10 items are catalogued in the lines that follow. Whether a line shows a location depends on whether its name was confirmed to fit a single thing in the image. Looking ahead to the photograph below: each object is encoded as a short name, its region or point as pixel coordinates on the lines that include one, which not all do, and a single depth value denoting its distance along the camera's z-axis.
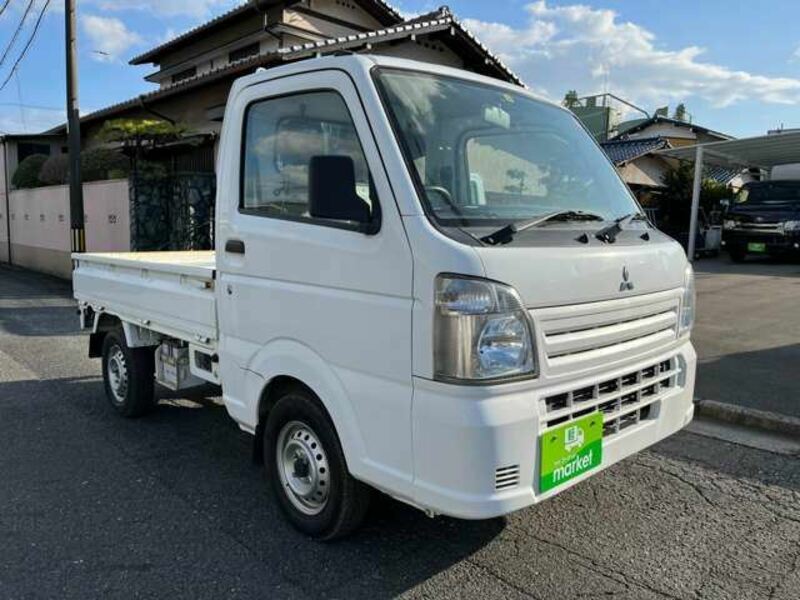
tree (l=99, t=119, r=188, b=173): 12.57
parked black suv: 16.17
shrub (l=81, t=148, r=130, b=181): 15.11
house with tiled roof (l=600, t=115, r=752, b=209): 20.46
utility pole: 12.04
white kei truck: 2.44
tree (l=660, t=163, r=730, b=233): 20.84
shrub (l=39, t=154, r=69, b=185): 17.44
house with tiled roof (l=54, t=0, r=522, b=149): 11.67
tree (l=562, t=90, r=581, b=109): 51.33
